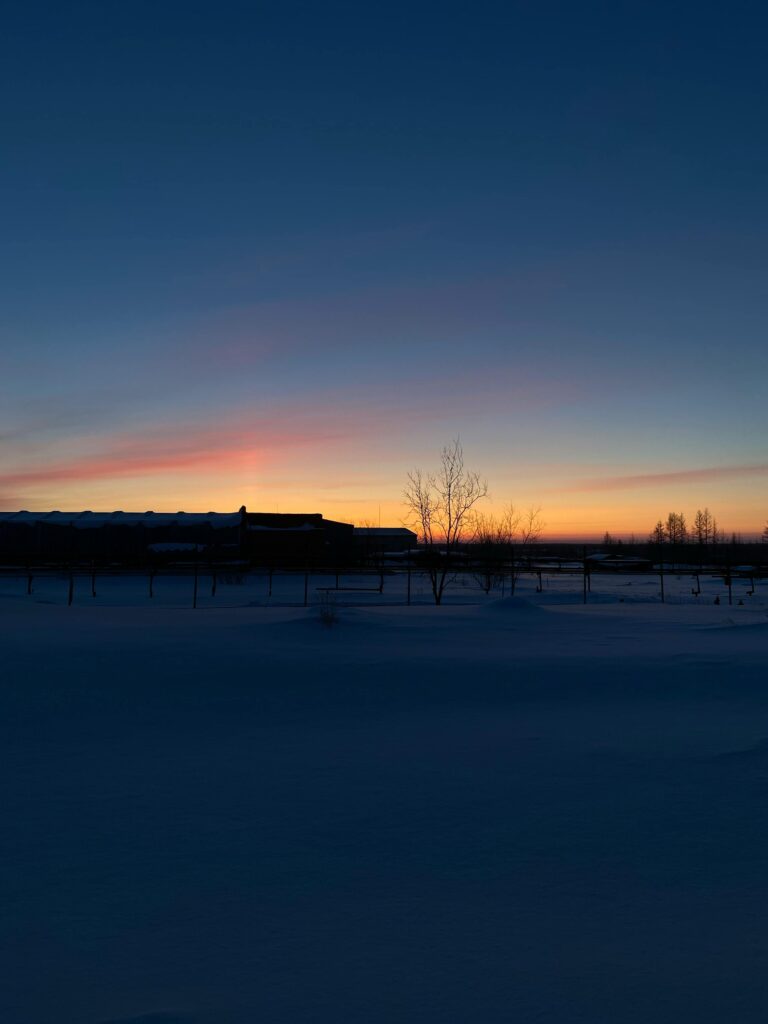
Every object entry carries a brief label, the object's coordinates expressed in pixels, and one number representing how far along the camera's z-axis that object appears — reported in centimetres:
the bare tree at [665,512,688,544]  16812
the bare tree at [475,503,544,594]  3841
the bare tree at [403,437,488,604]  3058
